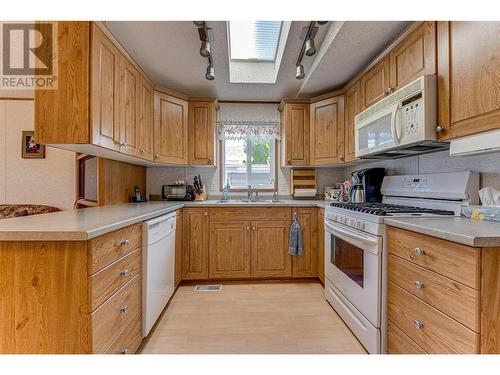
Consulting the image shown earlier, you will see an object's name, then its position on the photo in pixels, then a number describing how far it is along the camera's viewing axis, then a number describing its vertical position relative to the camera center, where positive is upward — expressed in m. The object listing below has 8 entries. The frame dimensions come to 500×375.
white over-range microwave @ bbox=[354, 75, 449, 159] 1.51 +0.46
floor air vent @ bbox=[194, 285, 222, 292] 2.56 -1.09
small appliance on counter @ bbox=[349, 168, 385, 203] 2.42 +0.03
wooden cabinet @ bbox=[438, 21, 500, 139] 1.18 +0.59
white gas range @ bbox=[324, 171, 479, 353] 1.51 -0.38
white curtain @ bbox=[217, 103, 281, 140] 3.35 +0.91
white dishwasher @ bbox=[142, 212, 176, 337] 1.64 -0.62
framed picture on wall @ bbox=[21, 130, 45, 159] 3.34 +0.52
